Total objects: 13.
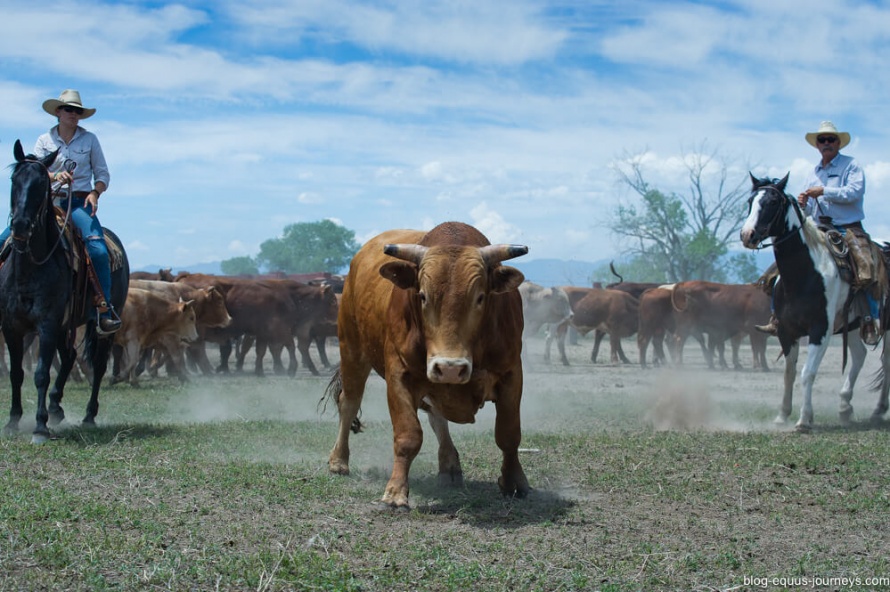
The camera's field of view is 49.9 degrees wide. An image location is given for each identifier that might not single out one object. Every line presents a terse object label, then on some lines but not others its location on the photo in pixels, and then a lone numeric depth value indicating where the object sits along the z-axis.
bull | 5.77
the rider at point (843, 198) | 11.24
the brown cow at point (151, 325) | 16.55
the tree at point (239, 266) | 118.38
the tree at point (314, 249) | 97.62
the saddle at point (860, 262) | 11.12
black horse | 8.43
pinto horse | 10.73
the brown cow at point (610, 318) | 27.62
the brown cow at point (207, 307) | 19.75
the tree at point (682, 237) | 47.66
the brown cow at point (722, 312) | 24.53
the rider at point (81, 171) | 9.30
